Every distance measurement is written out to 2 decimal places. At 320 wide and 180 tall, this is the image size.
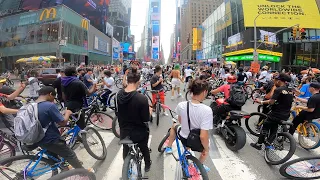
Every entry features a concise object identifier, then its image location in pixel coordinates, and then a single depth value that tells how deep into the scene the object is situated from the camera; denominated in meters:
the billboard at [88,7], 55.28
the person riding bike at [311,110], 5.54
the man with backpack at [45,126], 3.15
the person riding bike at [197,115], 3.36
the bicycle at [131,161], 3.41
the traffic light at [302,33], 22.28
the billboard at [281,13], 42.75
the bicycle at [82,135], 4.86
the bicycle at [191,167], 3.40
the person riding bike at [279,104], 5.12
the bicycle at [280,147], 4.80
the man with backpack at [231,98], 5.99
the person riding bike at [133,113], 3.63
